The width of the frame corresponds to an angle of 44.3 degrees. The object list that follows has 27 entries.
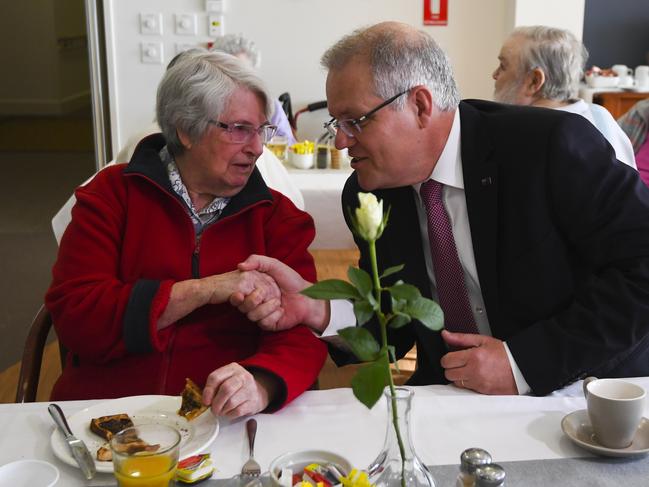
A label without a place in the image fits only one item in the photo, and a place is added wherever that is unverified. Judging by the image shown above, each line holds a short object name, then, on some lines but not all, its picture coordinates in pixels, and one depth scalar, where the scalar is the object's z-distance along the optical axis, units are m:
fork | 1.13
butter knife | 1.15
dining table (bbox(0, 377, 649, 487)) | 1.15
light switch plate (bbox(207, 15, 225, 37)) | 5.55
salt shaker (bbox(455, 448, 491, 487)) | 1.01
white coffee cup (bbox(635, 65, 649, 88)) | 5.64
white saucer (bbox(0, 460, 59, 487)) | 1.10
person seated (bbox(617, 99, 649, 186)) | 3.25
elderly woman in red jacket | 1.62
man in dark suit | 1.52
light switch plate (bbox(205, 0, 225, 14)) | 5.50
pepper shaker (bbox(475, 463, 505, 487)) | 0.94
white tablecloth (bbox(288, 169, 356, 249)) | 3.14
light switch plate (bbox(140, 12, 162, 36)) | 5.51
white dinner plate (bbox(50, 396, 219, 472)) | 1.20
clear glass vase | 0.95
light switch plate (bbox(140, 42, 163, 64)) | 5.56
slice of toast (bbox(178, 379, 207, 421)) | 1.33
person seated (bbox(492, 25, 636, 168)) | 3.23
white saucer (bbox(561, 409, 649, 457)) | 1.17
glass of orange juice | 0.97
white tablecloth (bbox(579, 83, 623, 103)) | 5.53
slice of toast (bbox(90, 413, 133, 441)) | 1.27
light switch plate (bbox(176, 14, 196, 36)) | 5.51
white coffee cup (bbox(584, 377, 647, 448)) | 1.17
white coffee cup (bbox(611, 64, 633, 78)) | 5.64
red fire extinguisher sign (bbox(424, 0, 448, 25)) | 5.67
